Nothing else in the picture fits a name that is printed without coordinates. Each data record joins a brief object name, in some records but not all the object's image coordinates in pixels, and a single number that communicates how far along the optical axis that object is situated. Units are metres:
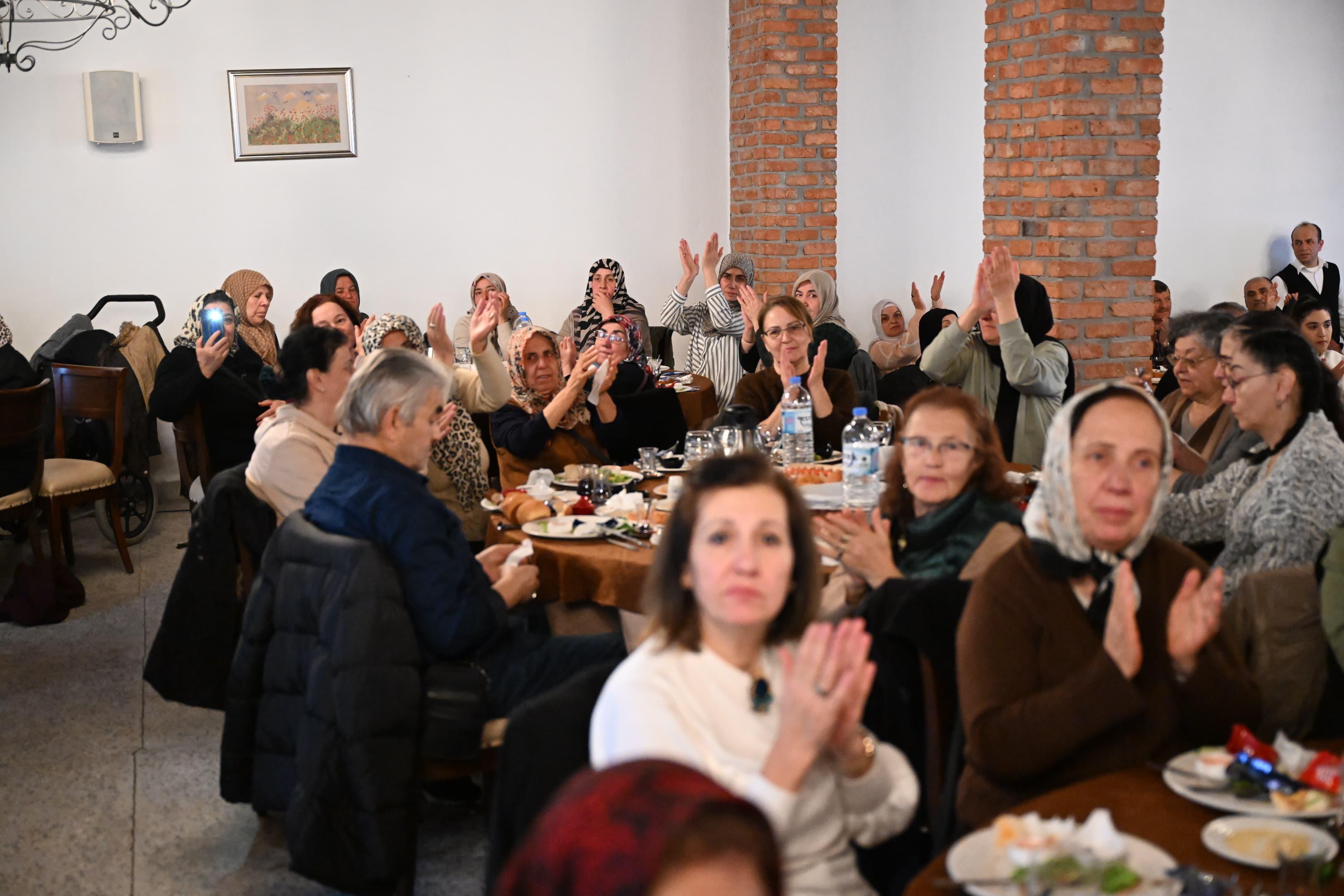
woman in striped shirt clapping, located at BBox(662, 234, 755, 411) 7.16
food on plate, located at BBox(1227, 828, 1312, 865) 1.61
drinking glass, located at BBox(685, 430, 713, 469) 4.30
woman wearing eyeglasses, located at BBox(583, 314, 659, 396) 4.57
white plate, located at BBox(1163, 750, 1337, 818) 1.72
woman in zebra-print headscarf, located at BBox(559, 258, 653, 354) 8.09
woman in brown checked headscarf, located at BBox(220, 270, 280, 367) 7.53
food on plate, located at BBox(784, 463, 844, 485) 4.08
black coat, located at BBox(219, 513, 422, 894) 2.70
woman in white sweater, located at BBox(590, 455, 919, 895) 1.74
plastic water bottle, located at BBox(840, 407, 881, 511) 3.74
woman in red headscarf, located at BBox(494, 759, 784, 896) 0.82
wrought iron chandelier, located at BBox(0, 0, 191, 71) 7.84
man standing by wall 9.57
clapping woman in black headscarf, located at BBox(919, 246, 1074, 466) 4.70
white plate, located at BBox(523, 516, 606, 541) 3.53
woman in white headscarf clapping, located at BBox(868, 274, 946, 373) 8.15
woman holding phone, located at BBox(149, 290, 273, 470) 5.87
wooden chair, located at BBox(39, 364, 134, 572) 5.92
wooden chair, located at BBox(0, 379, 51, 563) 5.38
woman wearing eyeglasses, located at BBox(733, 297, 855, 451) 4.81
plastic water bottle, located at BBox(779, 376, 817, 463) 4.47
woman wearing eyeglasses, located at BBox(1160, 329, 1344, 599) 2.88
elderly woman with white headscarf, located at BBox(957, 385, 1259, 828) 1.95
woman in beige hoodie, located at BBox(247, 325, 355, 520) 3.54
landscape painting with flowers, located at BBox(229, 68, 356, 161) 8.30
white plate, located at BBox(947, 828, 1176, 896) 1.55
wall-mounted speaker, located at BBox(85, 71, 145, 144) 7.91
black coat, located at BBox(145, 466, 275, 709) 3.46
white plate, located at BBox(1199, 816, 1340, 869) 1.60
